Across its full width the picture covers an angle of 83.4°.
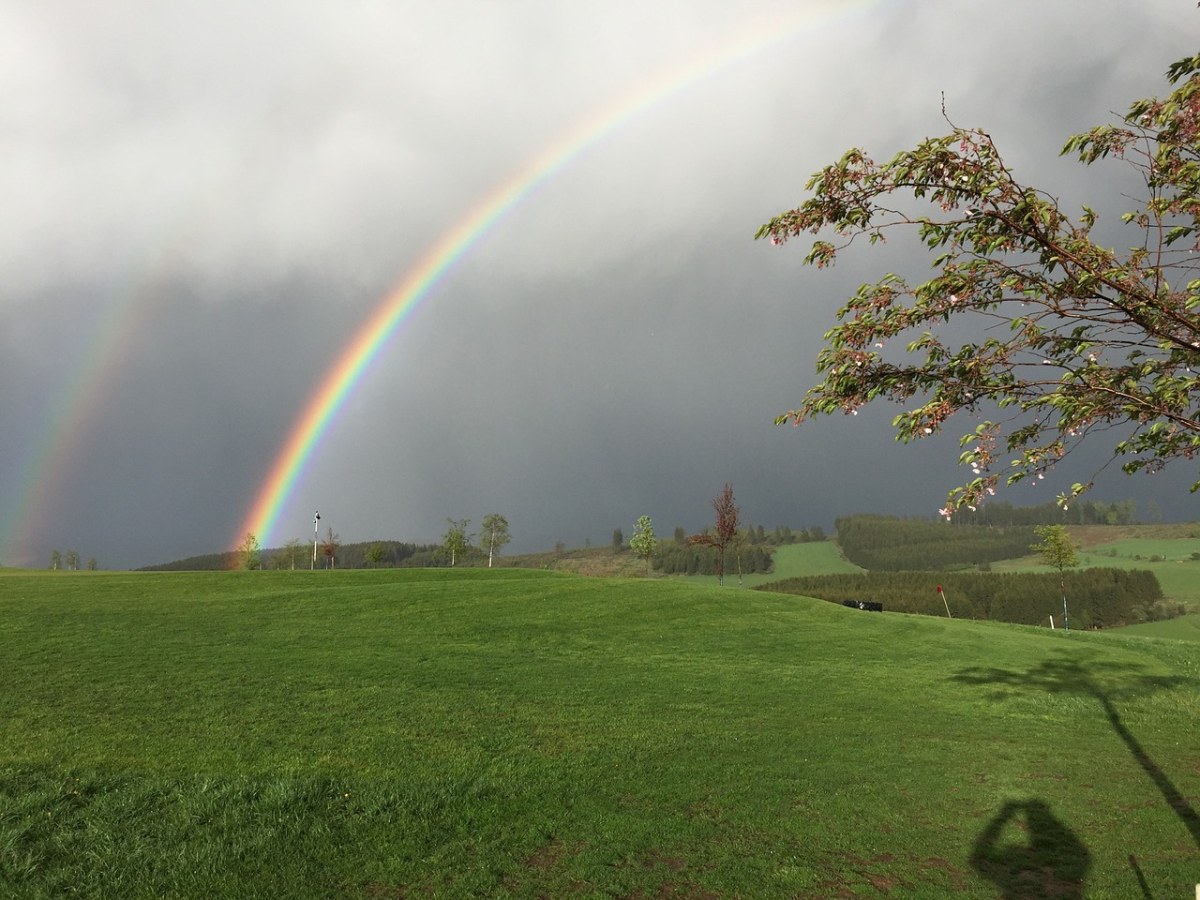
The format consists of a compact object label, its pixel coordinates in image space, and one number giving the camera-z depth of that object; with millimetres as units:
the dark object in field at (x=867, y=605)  55522
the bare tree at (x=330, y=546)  123250
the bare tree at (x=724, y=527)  69312
